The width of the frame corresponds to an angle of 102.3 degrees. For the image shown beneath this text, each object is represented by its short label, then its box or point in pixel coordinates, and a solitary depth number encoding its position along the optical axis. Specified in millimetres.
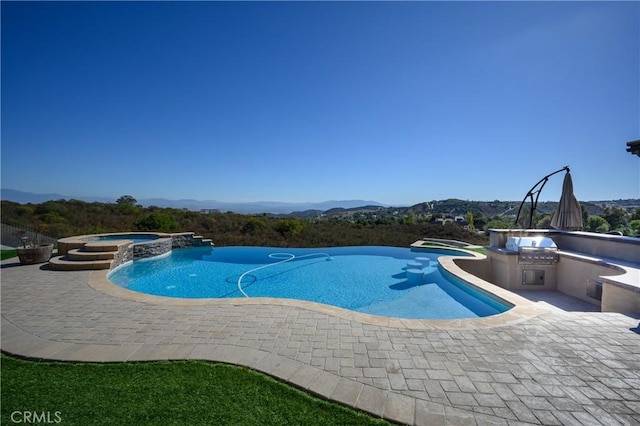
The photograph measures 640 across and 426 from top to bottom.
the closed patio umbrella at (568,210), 7664
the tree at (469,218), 23430
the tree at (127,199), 25939
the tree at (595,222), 30253
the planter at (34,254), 7469
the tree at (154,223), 14164
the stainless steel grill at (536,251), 6936
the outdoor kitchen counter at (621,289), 4102
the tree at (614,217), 31719
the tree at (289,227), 15277
